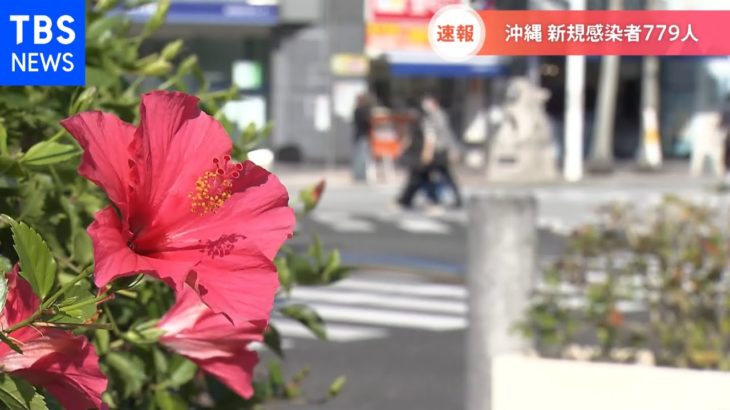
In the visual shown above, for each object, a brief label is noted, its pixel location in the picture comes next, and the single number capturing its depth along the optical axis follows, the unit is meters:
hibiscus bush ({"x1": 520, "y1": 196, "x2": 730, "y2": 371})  5.71
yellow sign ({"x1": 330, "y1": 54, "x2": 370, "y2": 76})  34.72
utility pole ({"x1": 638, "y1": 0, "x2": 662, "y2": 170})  31.55
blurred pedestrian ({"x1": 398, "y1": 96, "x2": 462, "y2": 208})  20.36
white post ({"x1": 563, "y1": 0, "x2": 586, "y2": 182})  28.59
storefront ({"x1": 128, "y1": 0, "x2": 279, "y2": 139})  34.22
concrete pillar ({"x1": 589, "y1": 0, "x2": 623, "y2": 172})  29.97
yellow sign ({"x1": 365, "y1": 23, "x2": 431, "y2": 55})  35.00
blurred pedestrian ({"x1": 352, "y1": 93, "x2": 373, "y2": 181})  24.89
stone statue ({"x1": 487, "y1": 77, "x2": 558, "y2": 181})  27.11
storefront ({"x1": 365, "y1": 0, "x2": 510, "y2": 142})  34.72
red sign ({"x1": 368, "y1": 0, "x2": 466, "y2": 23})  33.36
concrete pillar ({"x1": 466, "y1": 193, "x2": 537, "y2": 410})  4.93
